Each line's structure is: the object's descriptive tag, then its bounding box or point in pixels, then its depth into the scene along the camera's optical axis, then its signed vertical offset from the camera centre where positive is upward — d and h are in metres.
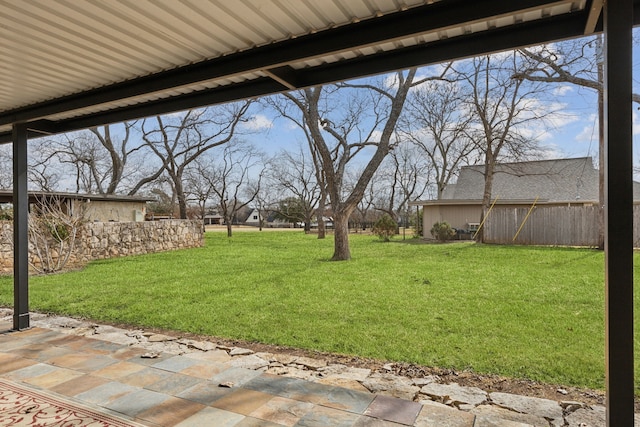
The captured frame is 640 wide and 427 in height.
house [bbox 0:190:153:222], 13.16 +0.49
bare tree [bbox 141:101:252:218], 21.10 +4.84
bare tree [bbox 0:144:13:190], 20.03 +2.57
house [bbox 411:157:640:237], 17.08 +1.13
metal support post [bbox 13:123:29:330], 4.12 -0.05
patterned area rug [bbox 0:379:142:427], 2.27 -1.24
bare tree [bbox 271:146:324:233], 27.69 +2.97
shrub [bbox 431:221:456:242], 15.76 -0.68
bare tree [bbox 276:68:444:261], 10.61 +2.83
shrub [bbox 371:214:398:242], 16.30 -0.54
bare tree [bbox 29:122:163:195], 21.27 +3.23
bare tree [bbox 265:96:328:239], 15.05 +4.16
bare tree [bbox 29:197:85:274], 9.06 -0.48
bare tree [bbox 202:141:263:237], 24.56 +2.95
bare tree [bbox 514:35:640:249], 9.66 +4.09
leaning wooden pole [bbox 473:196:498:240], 14.43 -0.14
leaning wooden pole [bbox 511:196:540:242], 13.63 -0.29
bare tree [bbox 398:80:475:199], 16.55 +4.90
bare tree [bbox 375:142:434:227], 26.97 +2.84
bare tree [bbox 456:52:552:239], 14.01 +4.07
